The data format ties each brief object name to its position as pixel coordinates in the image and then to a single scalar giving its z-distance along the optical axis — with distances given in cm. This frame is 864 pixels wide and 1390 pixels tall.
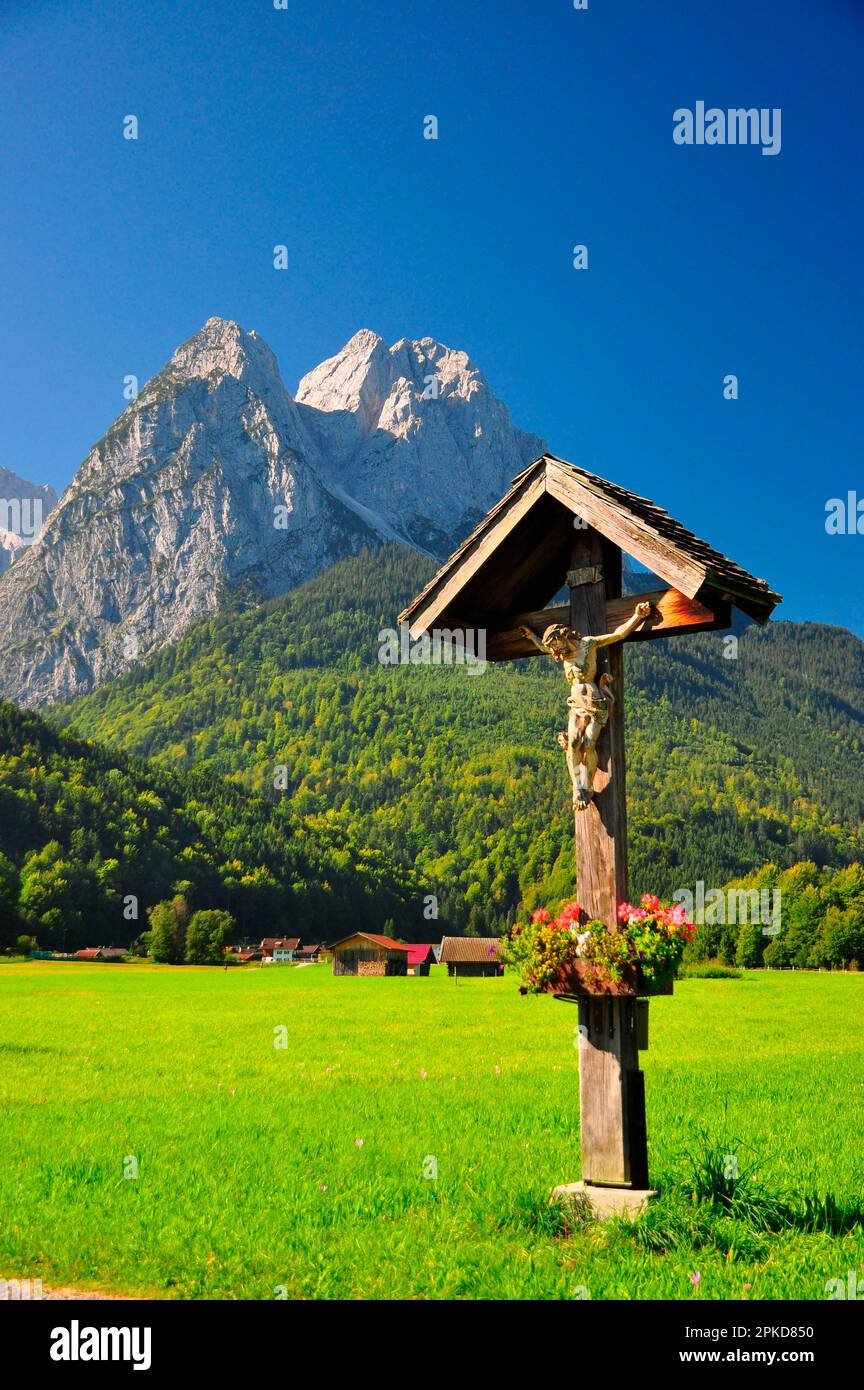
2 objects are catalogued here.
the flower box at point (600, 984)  774
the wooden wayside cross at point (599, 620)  796
